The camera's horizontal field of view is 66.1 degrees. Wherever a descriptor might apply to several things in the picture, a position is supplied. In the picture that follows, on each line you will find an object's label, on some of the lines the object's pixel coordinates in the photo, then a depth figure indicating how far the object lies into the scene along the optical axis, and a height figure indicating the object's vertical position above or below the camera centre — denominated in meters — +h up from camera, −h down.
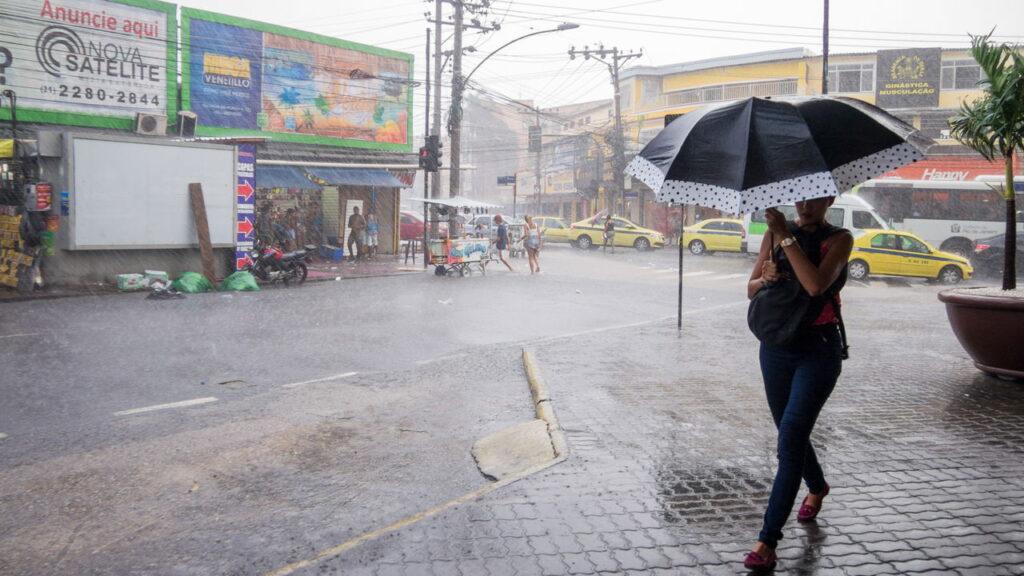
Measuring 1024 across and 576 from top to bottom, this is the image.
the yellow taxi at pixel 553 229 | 39.12 +0.30
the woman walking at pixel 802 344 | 3.55 -0.49
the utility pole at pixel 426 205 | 24.72 +0.86
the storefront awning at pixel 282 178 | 22.61 +1.52
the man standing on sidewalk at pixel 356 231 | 26.19 +0.01
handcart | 21.67 -0.62
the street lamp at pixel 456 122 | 26.36 +3.75
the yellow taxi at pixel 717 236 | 31.83 +0.06
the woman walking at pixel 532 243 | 23.28 -0.25
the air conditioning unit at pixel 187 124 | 21.20 +2.81
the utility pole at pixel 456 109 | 26.45 +4.17
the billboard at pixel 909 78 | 40.06 +8.37
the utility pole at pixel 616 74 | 44.59 +9.25
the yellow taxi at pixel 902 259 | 22.34 -0.52
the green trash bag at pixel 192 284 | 16.42 -1.17
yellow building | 40.25 +8.86
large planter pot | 7.31 -0.80
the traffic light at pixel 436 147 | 23.67 +2.61
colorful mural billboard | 22.42 +4.56
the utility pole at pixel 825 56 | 21.67 +5.09
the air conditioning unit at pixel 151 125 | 20.48 +2.70
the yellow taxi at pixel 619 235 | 35.53 +0.03
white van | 26.62 +0.86
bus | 28.05 +1.17
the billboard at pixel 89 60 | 18.53 +4.17
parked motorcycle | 18.44 -0.84
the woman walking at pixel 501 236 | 26.25 -0.07
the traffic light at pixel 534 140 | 47.66 +5.84
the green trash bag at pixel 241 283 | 17.25 -1.19
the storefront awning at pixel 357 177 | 24.30 +1.73
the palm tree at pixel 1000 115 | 7.33 +1.22
